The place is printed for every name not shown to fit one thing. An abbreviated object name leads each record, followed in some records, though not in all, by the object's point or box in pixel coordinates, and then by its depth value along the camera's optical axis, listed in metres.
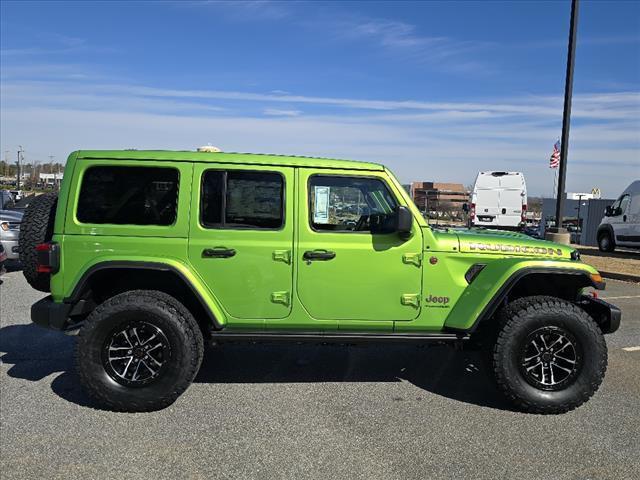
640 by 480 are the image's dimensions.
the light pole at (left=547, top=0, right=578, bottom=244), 12.15
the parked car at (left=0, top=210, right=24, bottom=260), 10.02
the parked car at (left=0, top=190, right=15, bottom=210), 13.09
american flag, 23.73
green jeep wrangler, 3.90
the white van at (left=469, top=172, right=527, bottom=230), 17.42
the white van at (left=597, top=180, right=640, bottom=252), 15.31
